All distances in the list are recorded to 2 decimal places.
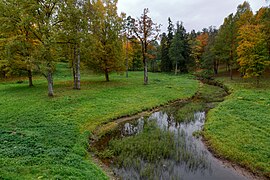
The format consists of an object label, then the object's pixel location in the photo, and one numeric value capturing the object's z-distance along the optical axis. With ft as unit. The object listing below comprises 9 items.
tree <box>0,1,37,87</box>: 54.13
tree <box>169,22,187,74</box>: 158.30
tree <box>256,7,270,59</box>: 95.55
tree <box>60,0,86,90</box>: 60.13
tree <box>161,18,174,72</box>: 175.11
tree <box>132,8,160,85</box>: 88.69
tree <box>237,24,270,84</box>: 79.82
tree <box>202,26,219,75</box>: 140.38
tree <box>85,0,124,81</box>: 83.05
